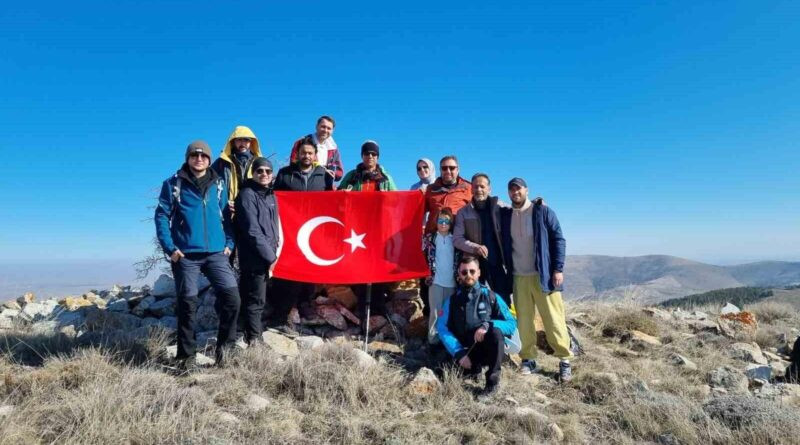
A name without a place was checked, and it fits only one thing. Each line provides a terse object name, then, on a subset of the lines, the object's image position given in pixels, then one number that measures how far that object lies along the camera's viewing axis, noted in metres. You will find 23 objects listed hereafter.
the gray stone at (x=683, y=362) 6.62
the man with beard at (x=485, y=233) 6.28
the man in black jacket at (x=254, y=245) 5.84
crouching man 5.30
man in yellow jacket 6.40
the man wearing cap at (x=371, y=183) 7.45
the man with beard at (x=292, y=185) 7.11
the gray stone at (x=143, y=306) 8.42
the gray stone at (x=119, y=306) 8.61
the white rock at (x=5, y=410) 3.94
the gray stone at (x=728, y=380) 5.83
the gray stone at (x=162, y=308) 8.42
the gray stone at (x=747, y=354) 7.37
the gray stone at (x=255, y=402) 4.46
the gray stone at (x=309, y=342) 6.38
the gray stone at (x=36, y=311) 8.53
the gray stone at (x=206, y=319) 7.52
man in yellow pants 5.91
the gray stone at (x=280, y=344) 6.11
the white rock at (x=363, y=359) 5.56
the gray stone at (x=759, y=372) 6.47
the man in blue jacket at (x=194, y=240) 5.34
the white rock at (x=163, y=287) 9.08
